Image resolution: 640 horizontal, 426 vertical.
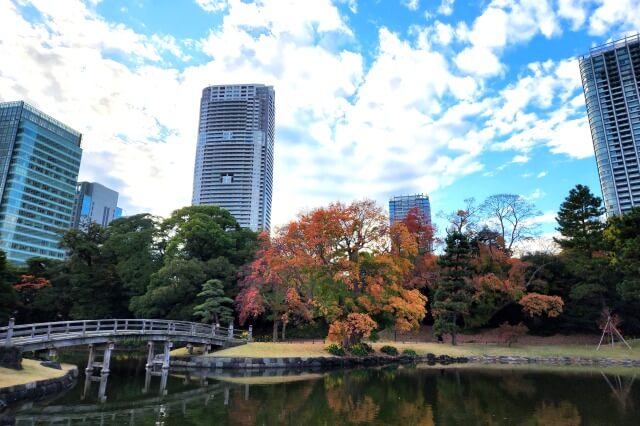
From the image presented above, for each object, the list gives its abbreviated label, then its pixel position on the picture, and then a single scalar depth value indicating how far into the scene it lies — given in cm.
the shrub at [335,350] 2432
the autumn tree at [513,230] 3325
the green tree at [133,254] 3388
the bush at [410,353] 2688
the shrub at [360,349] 2498
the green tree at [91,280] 3388
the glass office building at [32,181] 8025
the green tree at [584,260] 2877
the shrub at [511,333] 2908
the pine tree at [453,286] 2891
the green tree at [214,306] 2686
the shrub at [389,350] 2650
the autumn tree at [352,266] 2358
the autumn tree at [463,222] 3425
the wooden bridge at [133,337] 1492
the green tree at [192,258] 2984
